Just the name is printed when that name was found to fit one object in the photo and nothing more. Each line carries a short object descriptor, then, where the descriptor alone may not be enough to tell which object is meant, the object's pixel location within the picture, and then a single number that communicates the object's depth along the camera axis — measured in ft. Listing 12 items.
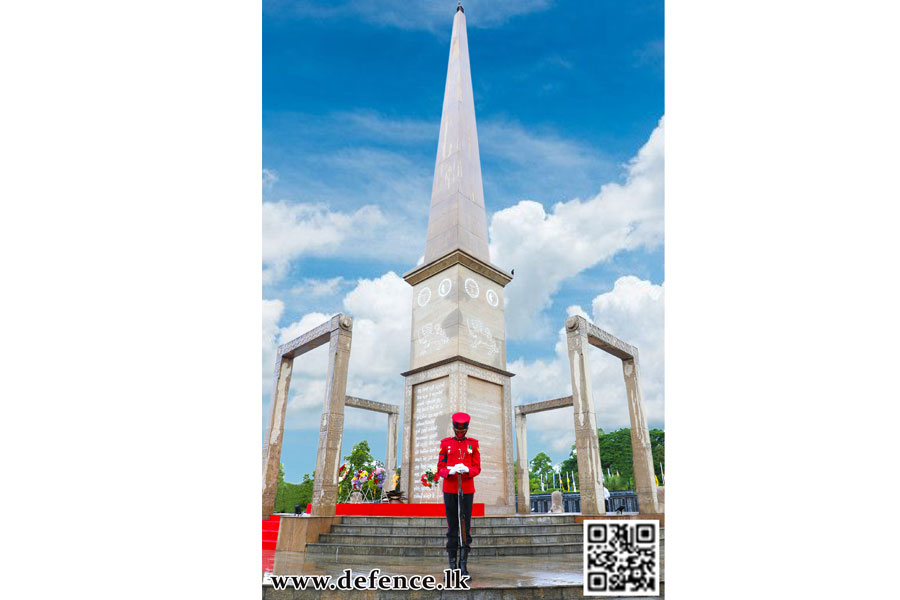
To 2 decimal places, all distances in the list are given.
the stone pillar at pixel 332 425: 31.32
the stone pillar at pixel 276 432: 36.51
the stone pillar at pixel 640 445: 41.68
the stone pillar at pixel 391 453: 59.67
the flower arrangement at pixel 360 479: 52.63
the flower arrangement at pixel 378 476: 52.37
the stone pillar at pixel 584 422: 35.45
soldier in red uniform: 17.62
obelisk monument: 43.62
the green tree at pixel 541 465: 139.19
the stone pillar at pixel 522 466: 58.49
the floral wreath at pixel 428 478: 39.88
